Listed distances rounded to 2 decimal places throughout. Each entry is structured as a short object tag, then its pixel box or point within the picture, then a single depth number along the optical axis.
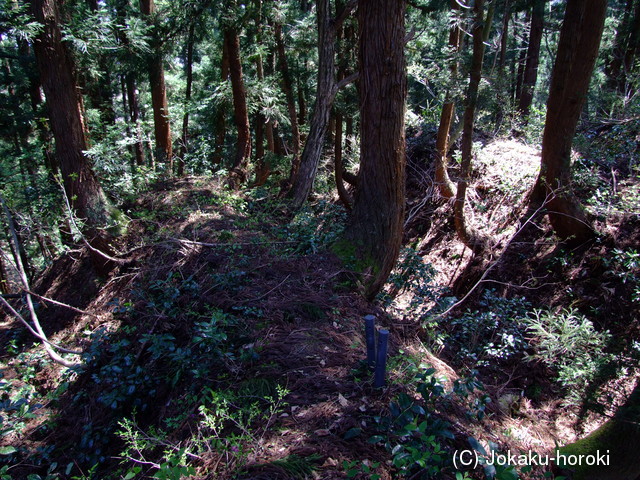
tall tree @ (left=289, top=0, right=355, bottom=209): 7.50
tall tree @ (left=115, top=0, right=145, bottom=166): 8.40
